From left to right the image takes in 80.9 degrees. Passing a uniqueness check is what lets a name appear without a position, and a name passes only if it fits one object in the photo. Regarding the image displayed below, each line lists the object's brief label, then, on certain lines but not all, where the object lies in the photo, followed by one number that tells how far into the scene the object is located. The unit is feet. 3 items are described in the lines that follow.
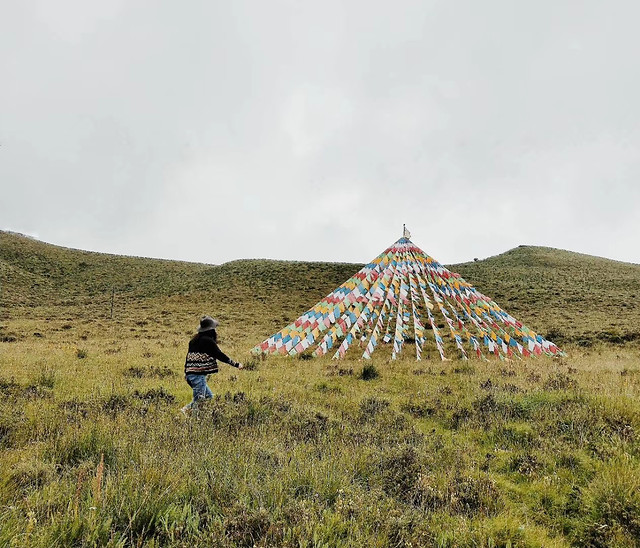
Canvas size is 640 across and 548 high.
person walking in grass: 23.67
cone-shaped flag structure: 46.26
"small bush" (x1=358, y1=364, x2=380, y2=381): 35.45
